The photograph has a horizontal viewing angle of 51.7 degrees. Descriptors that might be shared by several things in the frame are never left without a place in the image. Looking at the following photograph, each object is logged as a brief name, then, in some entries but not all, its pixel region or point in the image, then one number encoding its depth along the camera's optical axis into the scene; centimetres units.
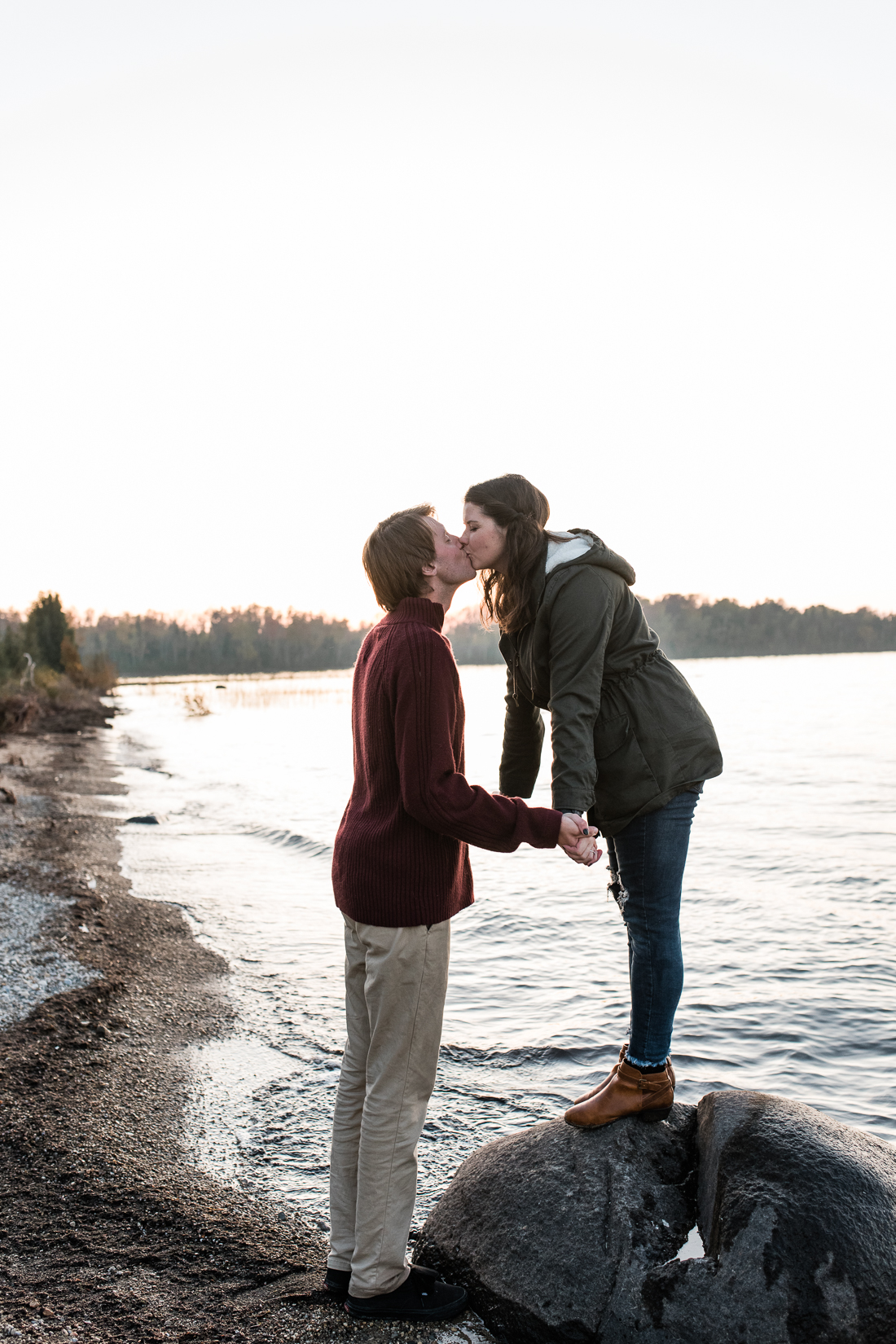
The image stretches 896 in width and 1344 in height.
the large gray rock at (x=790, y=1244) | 274
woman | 301
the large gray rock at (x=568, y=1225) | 298
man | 270
